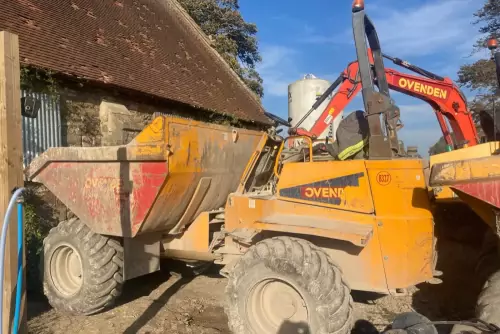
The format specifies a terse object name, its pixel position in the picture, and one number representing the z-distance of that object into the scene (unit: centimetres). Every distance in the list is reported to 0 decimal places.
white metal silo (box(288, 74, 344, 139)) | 1028
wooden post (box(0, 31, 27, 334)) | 257
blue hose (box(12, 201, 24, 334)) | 256
